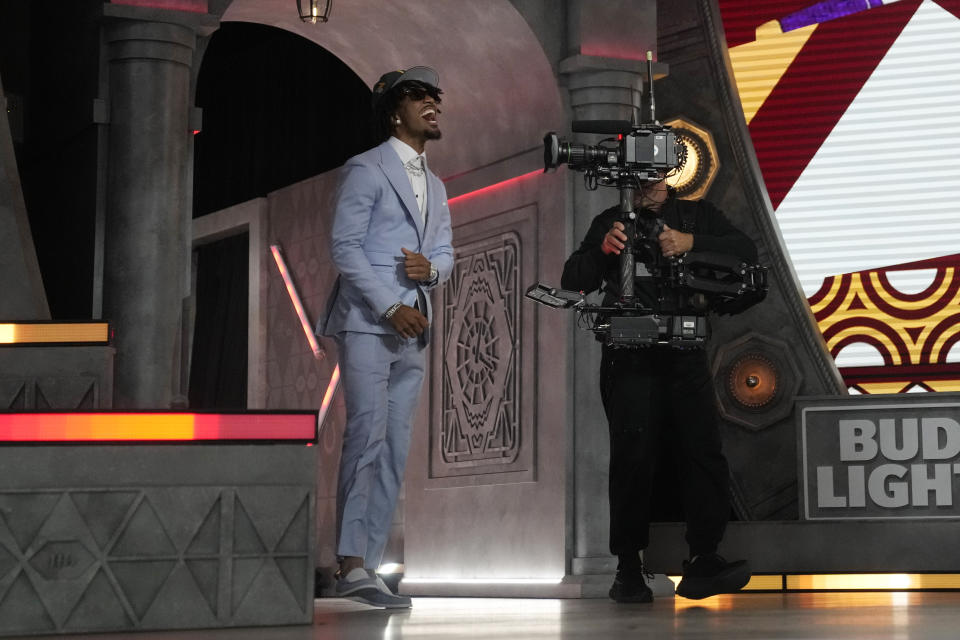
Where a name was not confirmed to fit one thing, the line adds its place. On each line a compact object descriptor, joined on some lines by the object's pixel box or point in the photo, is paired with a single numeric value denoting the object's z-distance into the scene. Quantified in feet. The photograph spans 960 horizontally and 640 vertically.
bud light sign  37.37
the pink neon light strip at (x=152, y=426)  19.47
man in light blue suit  24.25
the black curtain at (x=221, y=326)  70.33
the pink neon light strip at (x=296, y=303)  60.75
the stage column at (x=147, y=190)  31.30
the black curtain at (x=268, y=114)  58.03
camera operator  26.78
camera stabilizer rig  26.20
